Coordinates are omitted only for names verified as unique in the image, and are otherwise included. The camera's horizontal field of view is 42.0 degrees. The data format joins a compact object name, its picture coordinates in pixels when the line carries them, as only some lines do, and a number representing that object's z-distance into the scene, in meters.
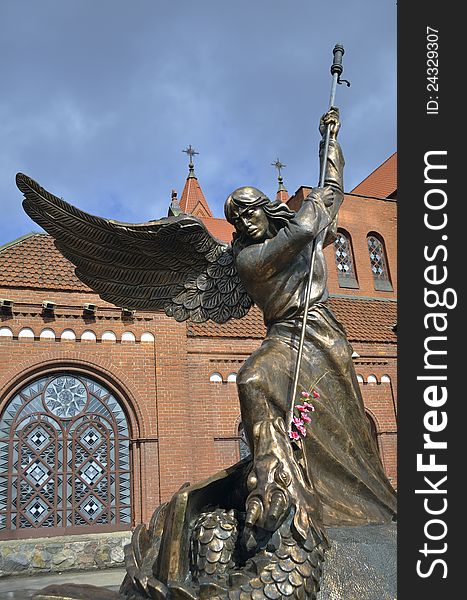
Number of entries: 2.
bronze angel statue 2.74
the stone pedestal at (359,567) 2.77
